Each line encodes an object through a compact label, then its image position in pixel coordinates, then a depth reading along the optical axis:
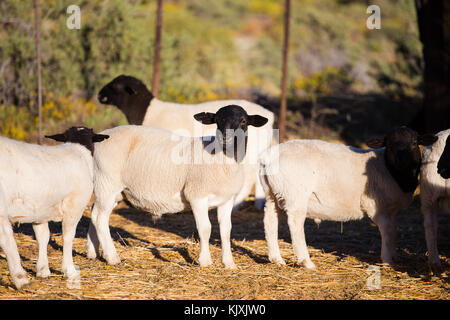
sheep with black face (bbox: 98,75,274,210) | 10.23
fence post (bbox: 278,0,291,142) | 15.42
